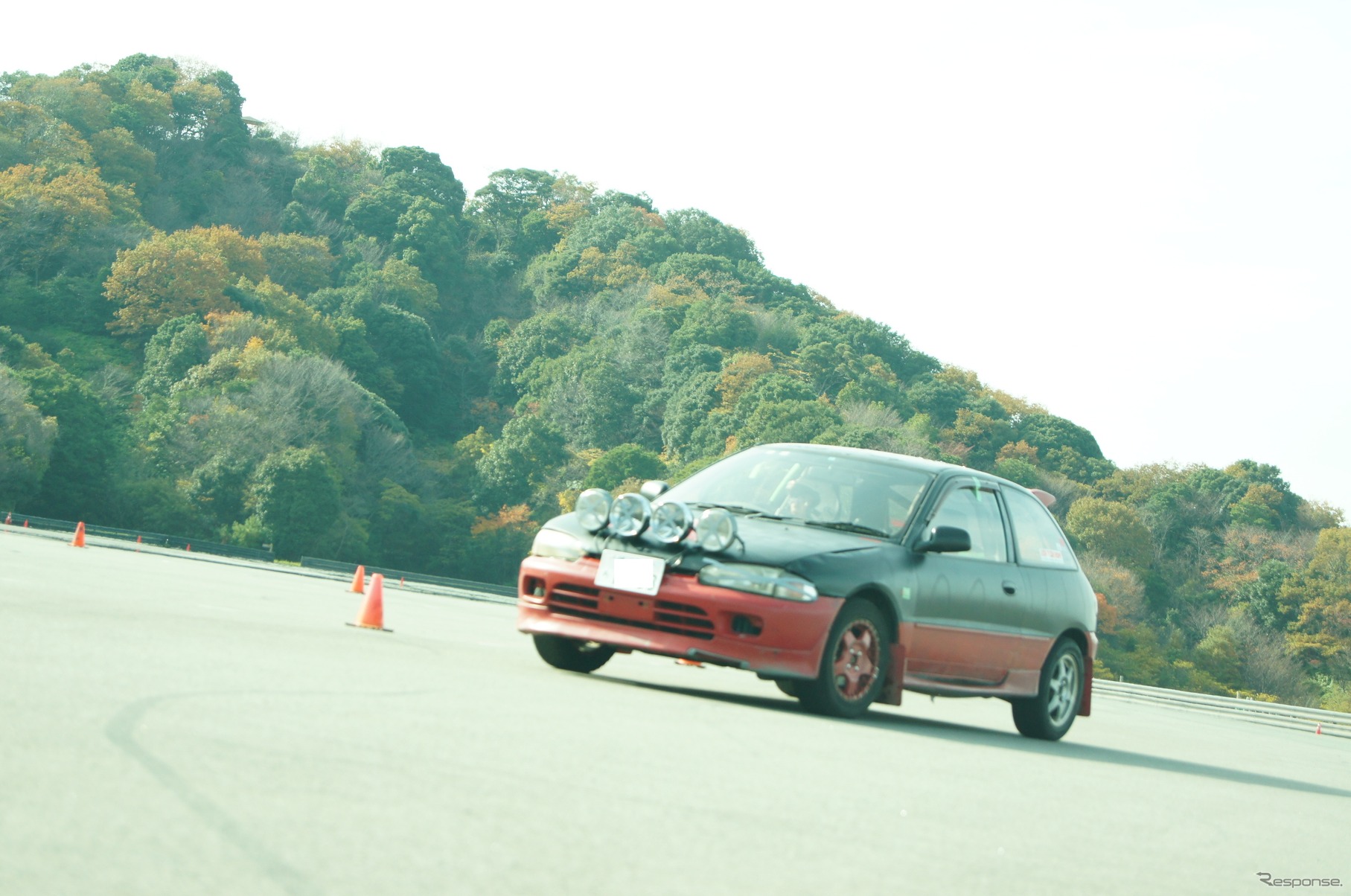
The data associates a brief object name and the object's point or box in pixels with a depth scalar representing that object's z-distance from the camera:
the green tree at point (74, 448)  52.44
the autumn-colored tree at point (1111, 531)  77.88
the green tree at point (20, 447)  49.09
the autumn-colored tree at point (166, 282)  72.88
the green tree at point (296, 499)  56.91
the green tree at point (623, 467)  75.25
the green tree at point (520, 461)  75.00
